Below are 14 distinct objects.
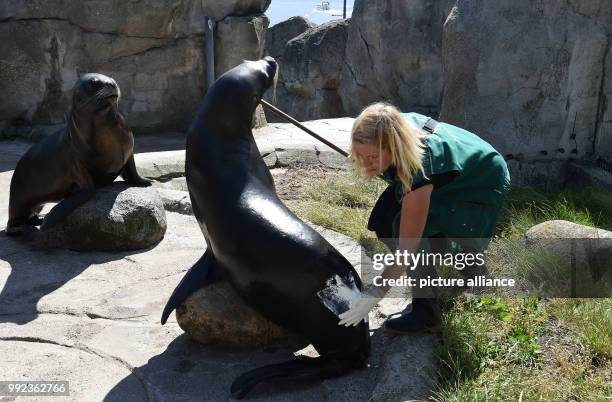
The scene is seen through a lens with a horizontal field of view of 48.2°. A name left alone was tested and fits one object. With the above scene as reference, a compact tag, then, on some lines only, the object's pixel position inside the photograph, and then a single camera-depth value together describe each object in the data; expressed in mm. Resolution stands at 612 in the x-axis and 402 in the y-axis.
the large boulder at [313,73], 21797
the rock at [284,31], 24969
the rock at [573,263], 3453
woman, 2840
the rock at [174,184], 6473
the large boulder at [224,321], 3176
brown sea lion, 4766
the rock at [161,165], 6582
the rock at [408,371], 2705
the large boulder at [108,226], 4656
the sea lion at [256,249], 2941
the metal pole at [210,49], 9219
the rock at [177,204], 5594
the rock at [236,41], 9352
